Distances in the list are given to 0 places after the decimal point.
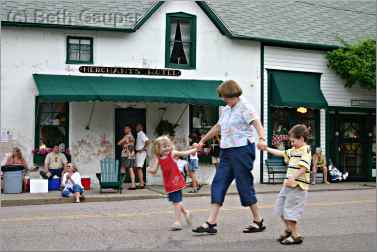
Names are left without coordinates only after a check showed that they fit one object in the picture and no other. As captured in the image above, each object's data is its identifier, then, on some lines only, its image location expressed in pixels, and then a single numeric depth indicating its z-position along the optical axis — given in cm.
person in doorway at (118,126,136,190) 1658
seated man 1605
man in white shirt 1700
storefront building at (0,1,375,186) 1656
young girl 851
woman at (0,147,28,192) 1602
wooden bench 1902
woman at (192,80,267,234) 795
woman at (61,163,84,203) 1426
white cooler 1559
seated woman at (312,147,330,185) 1944
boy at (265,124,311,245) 739
